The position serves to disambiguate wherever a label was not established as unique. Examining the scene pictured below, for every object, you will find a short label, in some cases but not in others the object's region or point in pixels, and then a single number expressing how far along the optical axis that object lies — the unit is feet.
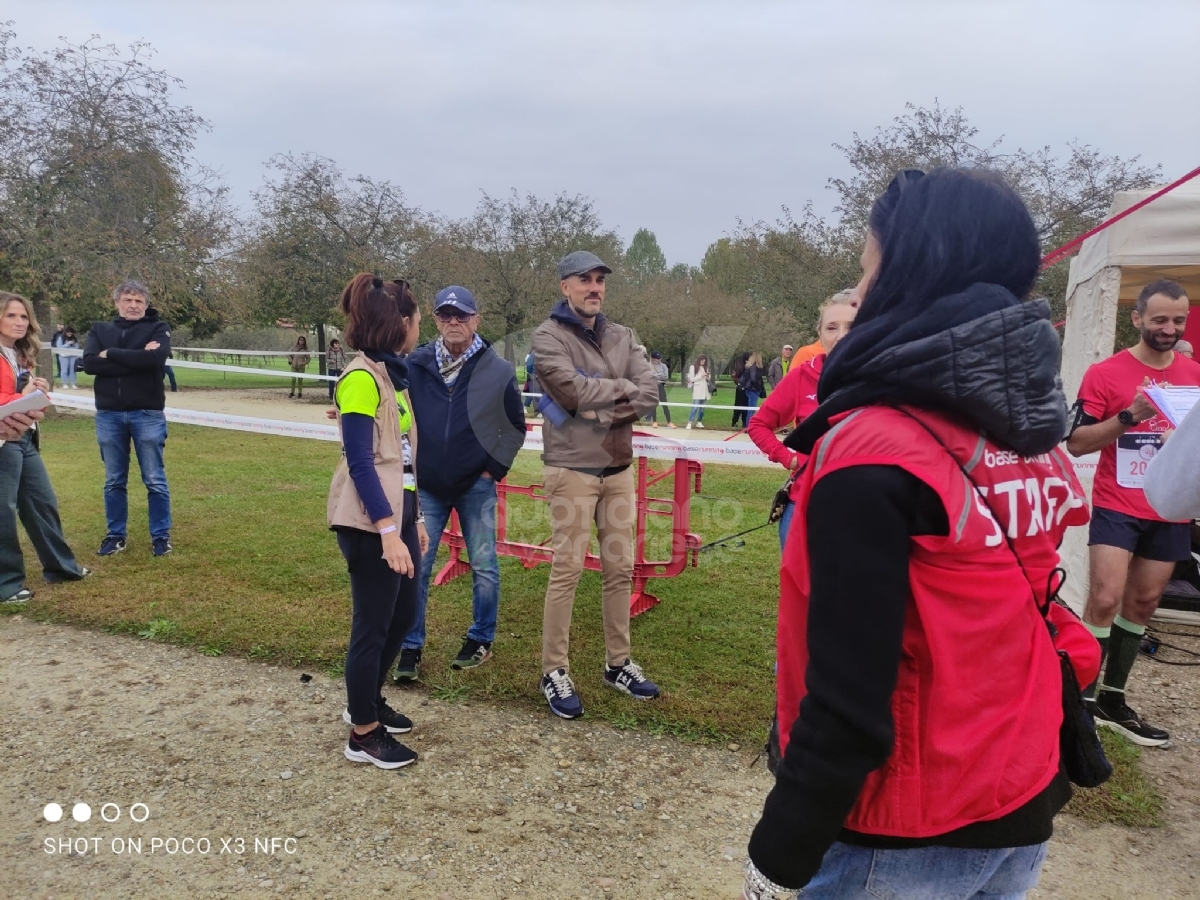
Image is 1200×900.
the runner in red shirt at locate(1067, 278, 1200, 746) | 12.28
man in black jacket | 19.95
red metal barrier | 16.55
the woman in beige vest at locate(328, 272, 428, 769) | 9.90
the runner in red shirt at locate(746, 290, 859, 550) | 12.68
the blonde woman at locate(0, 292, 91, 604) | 17.12
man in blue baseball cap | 13.55
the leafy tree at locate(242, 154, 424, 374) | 70.90
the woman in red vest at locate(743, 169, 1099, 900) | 3.65
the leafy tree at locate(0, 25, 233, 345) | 50.60
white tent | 15.08
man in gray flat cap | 12.16
